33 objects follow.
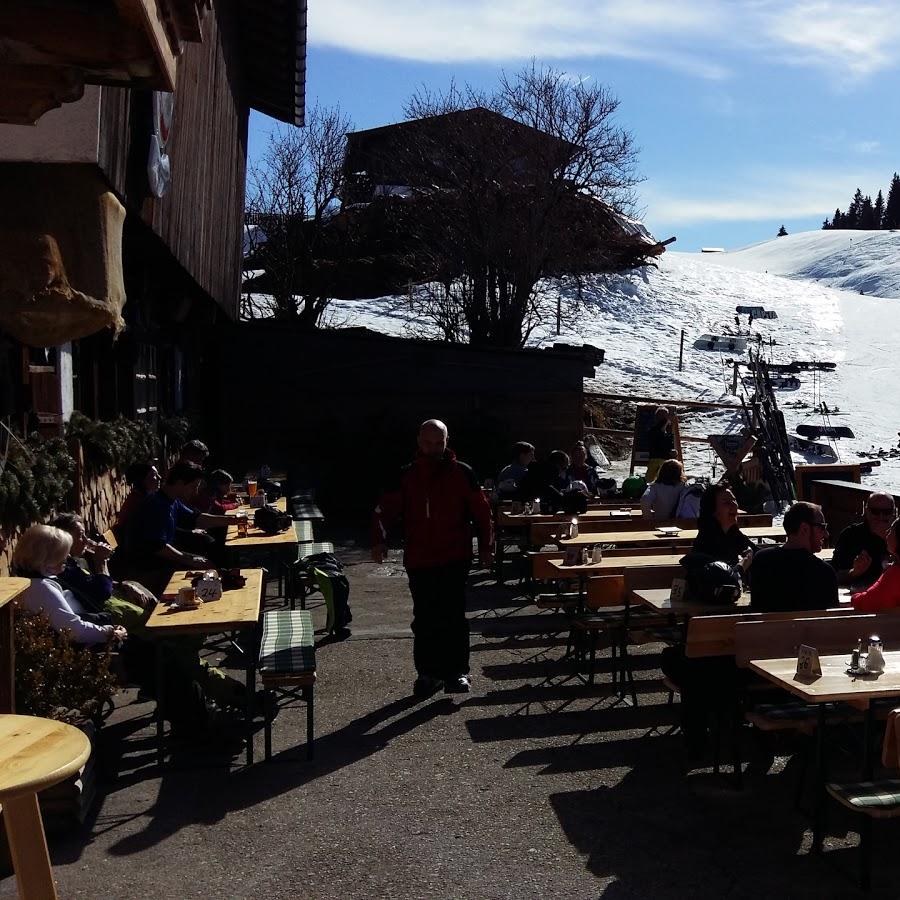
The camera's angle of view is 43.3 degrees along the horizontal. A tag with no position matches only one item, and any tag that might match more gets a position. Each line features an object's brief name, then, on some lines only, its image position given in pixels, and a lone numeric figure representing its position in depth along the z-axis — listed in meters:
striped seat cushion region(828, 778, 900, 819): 4.48
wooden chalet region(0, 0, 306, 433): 3.62
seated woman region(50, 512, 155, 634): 6.56
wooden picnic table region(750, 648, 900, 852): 4.88
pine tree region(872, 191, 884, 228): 128.86
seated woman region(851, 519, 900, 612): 6.28
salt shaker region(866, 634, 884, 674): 5.17
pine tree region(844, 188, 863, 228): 137.12
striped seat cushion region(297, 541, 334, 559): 10.70
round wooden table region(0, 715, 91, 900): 2.87
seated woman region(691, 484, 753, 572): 7.51
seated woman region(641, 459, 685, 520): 10.91
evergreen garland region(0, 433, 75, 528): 6.70
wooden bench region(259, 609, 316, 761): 6.18
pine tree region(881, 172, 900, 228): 123.59
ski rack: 18.14
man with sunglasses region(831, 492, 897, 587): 8.02
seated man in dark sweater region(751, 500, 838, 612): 6.34
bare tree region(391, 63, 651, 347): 24.77
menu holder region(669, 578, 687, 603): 6.83
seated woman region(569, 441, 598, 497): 14.26
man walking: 7.48
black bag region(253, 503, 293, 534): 9.56
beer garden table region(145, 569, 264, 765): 5.94
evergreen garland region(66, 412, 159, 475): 9.05
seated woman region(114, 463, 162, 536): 8.48
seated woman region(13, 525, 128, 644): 5.84
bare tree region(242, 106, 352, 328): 29.61
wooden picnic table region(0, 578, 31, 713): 4.39
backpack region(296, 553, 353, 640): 9.15
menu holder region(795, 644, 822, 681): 5.09
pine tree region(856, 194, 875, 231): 131.00
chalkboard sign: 18.27
